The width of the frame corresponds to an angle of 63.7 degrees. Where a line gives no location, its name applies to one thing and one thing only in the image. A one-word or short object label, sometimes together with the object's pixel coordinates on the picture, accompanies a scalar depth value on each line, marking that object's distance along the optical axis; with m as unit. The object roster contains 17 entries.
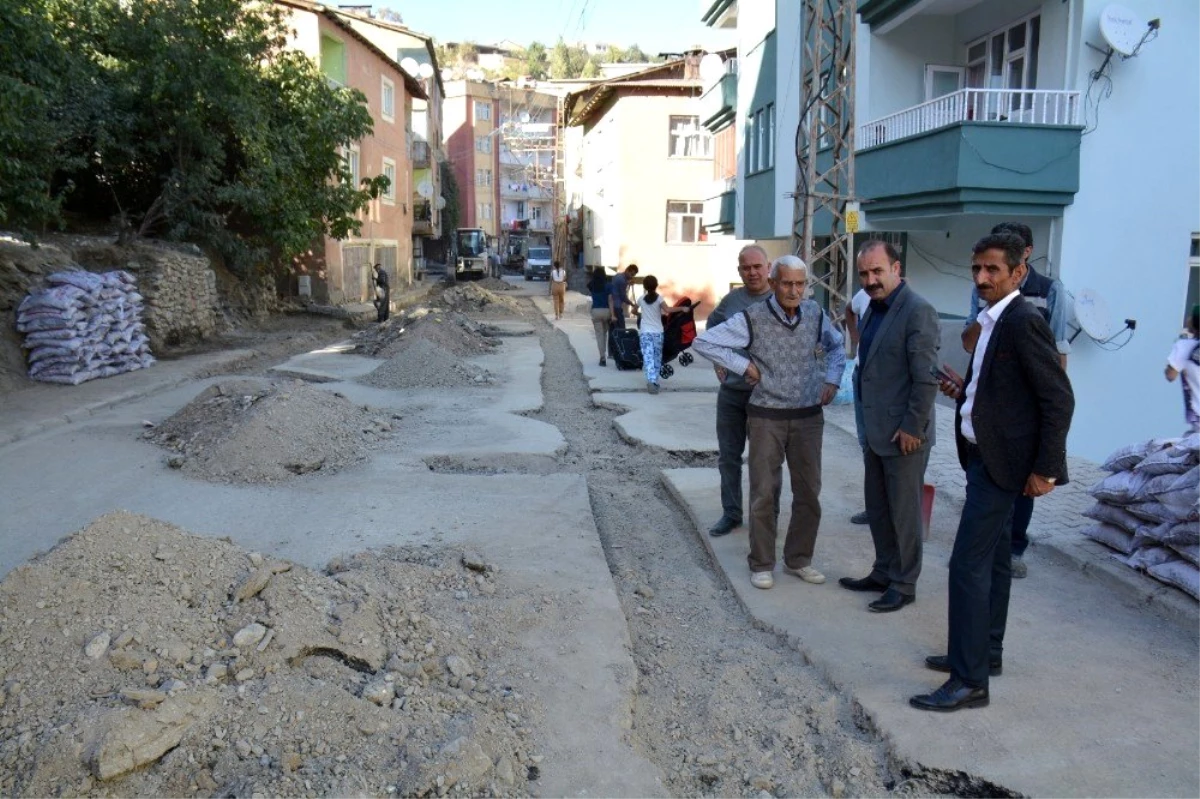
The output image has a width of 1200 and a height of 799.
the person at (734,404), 5.86
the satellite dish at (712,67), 26.62
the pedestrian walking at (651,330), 12.45
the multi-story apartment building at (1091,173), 11.48
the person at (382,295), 22.75
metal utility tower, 12.59
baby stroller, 12.45
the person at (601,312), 15.06
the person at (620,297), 14.56
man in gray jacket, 4.57
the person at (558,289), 26.84
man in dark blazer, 3.58
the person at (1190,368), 5.88
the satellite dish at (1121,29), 10.86
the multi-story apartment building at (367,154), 25.88
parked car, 58.56
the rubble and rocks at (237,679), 3.17
